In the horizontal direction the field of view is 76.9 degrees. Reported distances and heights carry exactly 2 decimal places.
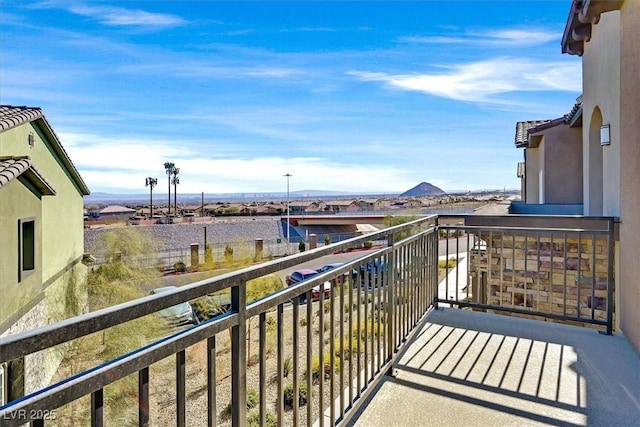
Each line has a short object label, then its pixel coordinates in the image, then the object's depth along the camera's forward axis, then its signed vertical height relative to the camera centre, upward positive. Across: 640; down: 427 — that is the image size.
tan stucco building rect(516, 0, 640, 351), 3.16 +0.86
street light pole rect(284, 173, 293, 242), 33.00 -1.03
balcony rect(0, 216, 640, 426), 0.97 -0.87
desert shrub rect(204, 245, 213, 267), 20.28 -2.59
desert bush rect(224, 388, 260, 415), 4.97 -2.64
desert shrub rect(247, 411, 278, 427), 4.59 -2.57
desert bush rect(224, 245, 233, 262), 20.20 -2.44
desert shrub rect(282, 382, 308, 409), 6.06 -2.89
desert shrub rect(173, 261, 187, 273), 18.96 -2.89
